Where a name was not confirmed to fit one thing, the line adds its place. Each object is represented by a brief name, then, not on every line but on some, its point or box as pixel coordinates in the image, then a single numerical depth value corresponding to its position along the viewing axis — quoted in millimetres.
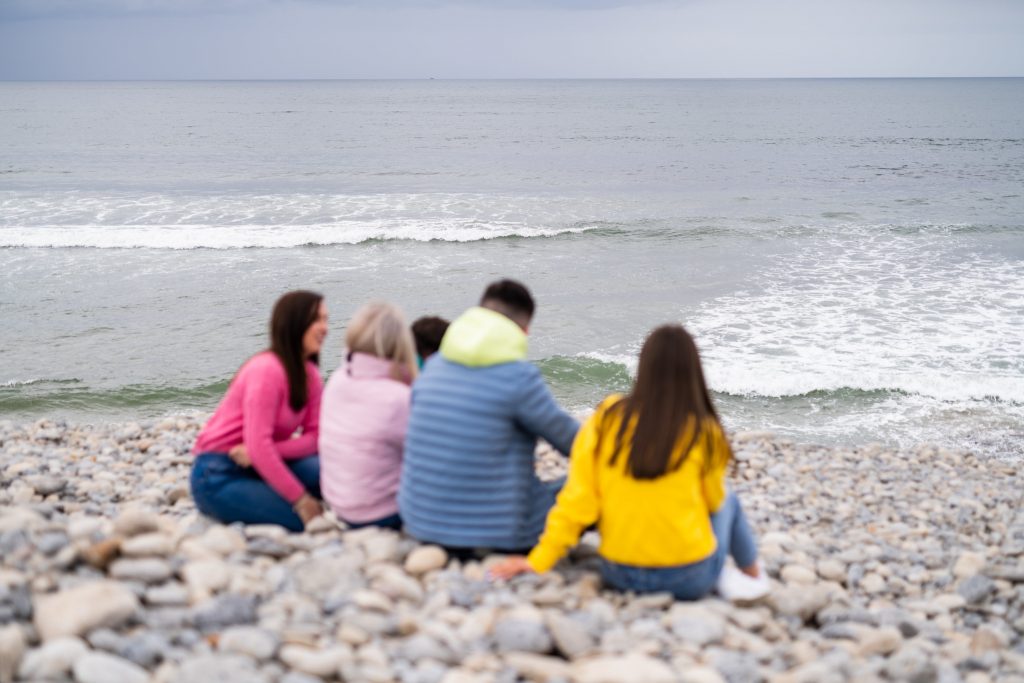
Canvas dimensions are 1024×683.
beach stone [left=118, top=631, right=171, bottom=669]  3258
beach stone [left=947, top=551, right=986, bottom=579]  5688
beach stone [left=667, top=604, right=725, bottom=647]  3920
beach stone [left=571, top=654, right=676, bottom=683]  3344
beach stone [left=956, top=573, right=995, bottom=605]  5285
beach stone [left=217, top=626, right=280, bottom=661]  3357
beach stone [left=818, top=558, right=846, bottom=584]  5398
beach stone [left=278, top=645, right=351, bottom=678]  3293
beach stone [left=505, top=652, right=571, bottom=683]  3408
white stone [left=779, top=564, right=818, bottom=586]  5156
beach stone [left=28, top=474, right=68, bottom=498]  6922
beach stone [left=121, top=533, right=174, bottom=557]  4035
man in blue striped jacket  4410
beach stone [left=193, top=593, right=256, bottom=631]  3602
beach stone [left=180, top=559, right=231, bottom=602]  3818
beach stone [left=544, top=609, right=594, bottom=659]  3664
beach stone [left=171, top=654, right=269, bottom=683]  3111
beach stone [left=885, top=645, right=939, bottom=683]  3865
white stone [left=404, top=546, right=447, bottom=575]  4445
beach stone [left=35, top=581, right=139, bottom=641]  3346
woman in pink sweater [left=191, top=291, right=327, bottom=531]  5027
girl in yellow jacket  4055
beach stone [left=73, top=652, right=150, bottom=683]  3043
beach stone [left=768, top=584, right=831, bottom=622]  4555
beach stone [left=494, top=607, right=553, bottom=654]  3652
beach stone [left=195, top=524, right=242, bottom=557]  4422
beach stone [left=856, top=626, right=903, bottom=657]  4156
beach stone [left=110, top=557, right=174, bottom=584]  3889
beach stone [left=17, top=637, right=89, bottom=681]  3064
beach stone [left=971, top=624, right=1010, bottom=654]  4586
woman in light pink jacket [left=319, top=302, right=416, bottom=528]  4805
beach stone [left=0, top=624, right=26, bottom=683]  3078
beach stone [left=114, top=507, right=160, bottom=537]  4329
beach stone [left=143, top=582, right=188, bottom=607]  3715
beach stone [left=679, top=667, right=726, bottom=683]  3455
